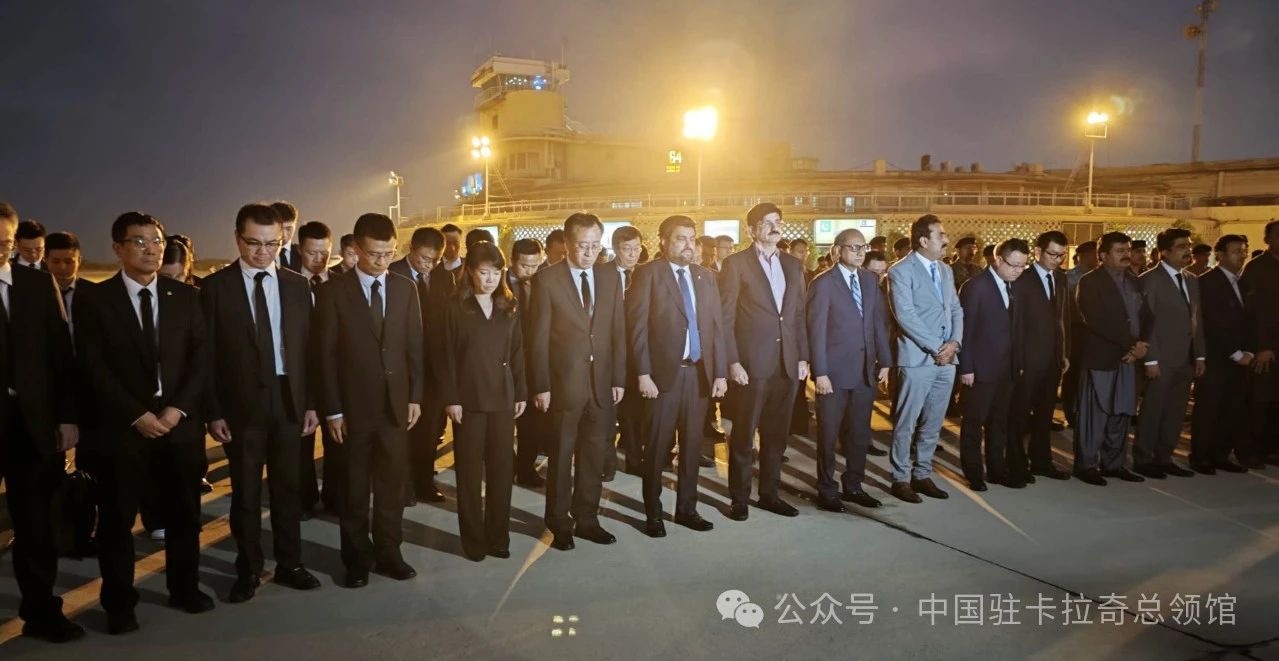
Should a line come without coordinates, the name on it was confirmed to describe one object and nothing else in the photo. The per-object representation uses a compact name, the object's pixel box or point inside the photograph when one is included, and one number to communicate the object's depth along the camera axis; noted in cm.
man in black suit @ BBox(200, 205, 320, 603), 381
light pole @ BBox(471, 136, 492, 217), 3278
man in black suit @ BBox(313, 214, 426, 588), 404
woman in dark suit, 436
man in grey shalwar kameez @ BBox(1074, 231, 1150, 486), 630
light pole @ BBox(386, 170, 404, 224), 5025
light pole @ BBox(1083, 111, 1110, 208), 2558
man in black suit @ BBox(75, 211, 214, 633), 348
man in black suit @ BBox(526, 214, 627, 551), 466
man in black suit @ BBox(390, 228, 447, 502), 556
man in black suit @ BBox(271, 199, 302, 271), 584
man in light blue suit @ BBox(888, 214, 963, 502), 576
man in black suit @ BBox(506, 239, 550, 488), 600
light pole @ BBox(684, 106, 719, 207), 2306
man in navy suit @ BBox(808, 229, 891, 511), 549
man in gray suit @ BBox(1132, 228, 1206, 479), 648
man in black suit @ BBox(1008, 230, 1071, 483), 614
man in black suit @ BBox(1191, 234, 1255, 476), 661
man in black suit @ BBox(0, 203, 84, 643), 336
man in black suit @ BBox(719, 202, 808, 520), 523
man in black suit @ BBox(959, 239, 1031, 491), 600
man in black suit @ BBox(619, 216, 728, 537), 492
